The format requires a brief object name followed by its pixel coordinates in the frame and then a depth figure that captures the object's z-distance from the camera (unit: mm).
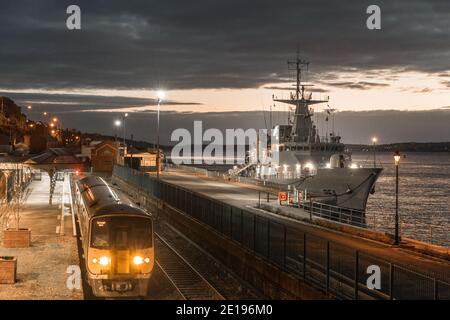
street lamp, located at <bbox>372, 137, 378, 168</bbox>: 37531
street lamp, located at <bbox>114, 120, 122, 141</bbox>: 88012
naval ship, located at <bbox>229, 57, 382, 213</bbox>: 54812
